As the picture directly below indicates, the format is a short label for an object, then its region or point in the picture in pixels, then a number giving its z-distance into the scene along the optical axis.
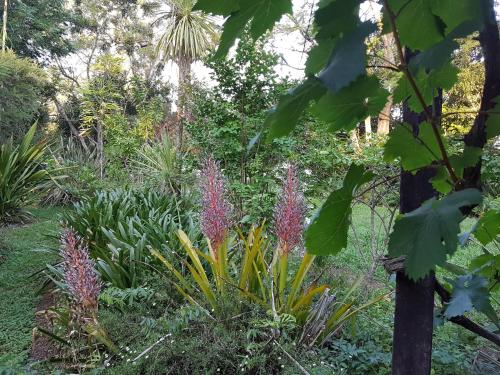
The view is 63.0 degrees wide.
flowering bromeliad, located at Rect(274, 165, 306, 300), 2.50
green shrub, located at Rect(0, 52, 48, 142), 9.03
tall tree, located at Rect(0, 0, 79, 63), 11.85
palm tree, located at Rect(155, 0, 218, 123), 14.20
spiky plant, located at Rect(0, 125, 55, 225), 7.30
